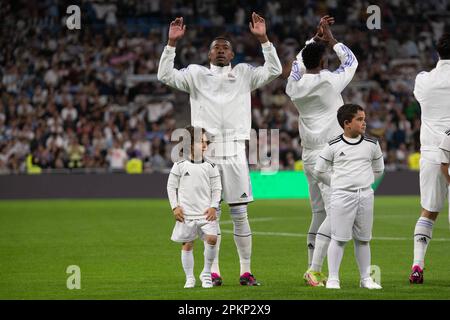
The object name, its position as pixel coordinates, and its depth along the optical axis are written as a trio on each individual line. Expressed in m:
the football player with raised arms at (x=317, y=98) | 10.24
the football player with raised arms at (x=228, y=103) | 10.22
